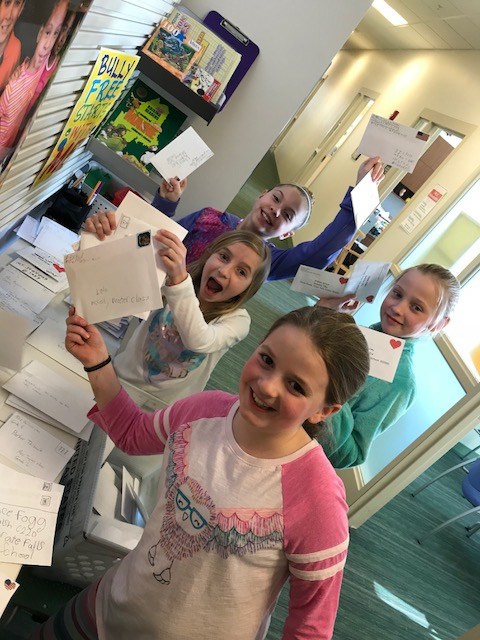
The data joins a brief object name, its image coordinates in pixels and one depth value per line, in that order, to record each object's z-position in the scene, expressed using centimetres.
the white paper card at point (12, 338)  135
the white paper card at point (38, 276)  201
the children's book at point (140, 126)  274
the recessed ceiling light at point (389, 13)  765
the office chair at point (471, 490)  399
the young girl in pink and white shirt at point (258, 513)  100
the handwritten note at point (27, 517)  109
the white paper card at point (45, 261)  208
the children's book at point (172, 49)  257
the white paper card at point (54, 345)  169
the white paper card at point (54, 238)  224
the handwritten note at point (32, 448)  129
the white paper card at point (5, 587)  98
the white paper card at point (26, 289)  186
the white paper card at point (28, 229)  215
